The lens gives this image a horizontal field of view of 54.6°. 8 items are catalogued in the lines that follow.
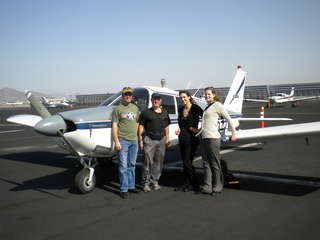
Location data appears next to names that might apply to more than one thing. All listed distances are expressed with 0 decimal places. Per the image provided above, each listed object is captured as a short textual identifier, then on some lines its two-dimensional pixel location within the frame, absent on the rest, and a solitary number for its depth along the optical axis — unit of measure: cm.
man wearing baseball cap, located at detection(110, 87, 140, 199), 527
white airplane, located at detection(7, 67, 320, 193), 528
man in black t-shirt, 547
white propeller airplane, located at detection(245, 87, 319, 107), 4041
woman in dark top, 542
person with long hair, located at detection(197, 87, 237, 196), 516
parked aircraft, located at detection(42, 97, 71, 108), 7279
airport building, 7519
